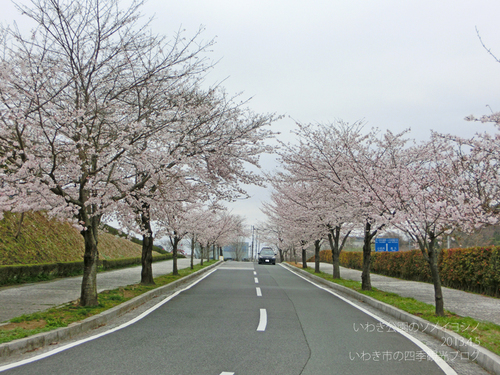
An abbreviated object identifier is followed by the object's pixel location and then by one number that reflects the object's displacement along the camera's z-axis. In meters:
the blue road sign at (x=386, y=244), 27.47
